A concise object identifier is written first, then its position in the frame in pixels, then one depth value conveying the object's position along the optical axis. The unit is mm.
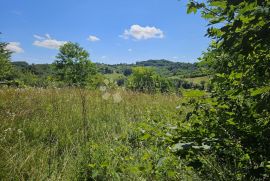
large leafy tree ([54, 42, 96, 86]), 51592
